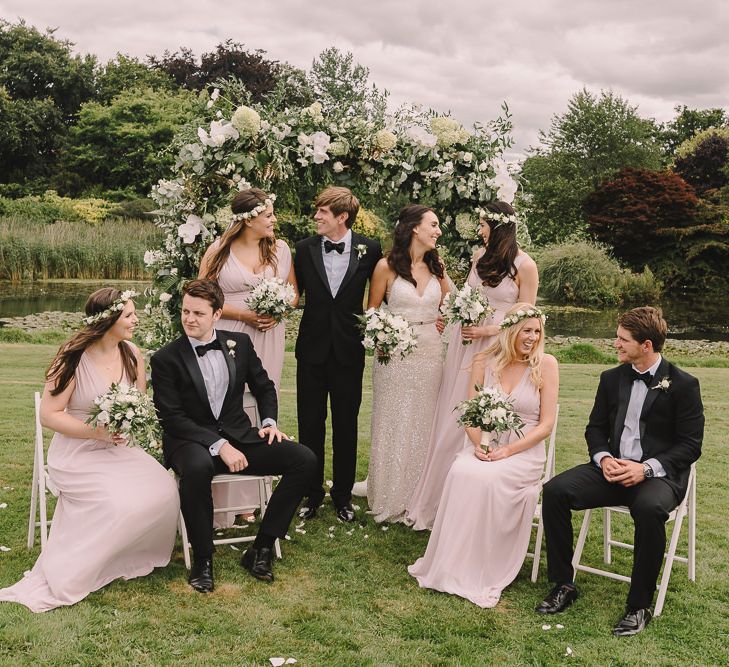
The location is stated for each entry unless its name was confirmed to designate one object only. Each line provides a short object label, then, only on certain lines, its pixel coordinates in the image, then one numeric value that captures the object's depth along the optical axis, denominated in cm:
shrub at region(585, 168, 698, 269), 2959
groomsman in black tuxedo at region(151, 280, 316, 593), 496
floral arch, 635
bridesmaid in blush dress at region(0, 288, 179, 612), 454
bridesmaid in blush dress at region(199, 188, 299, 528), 583
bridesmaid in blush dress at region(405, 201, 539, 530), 585
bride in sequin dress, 598
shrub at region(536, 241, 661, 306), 2562
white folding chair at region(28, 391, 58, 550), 491
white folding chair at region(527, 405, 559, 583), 502
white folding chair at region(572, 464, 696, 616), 458
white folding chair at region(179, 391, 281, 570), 499
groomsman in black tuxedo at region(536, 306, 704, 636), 464
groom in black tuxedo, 596
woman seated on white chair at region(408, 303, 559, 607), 485
